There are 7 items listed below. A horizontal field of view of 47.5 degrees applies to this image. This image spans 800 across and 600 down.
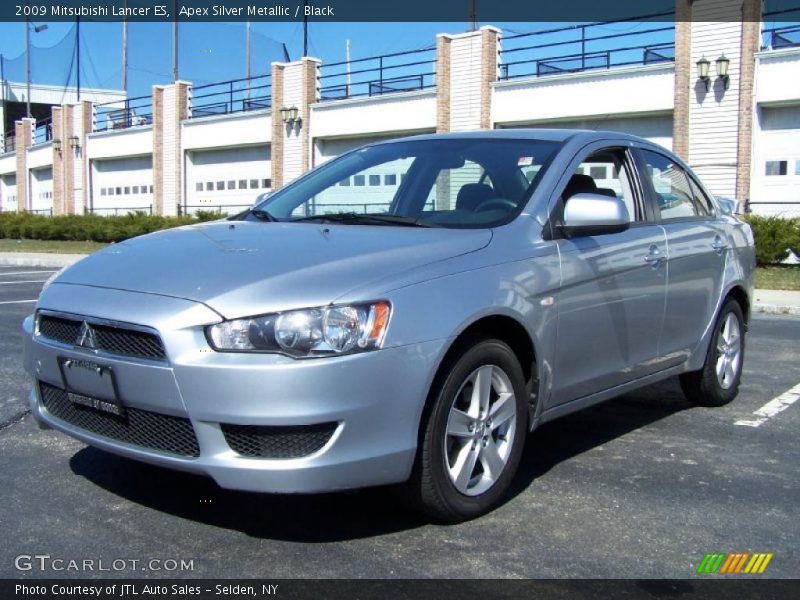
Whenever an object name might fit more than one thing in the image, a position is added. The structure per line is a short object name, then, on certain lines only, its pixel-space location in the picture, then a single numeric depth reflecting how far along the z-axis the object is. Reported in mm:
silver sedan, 3236
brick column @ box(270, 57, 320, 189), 32031
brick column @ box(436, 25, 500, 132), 27016
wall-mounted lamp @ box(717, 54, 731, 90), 21891
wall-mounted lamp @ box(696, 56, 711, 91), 22219
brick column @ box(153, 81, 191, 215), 37438
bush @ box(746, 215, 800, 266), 18391
